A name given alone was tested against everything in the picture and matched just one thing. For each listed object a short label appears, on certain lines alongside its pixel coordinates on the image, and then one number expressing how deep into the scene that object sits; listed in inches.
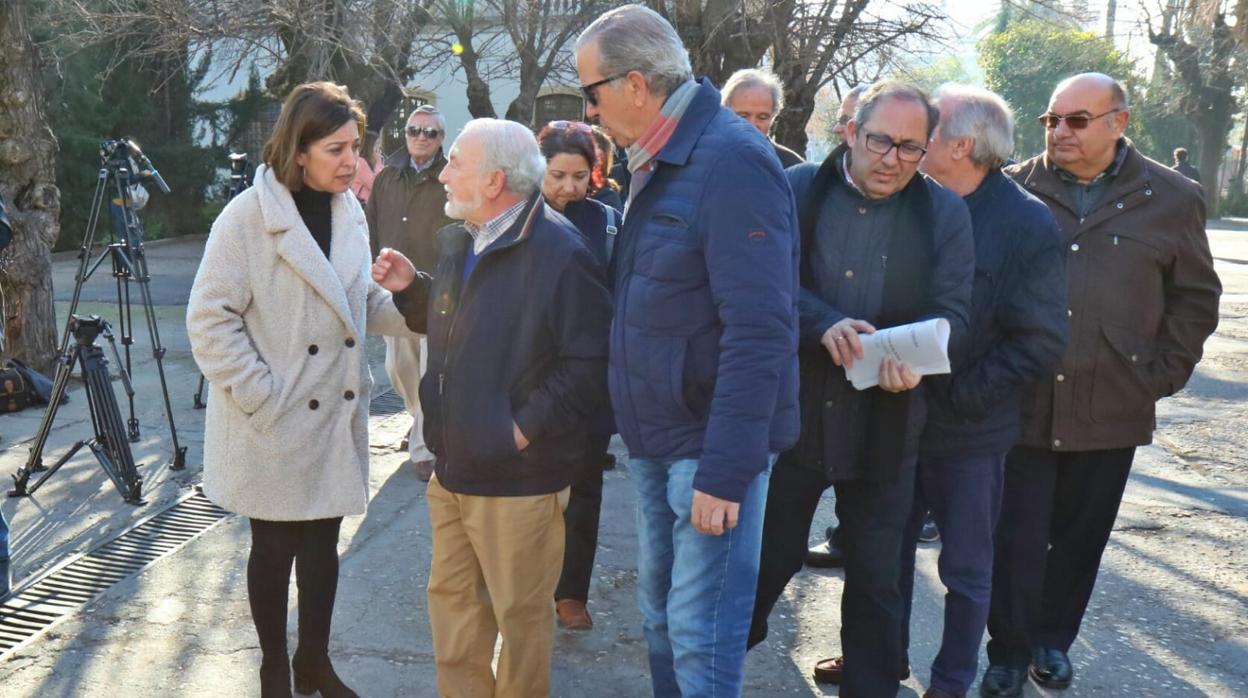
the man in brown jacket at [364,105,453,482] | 240.4
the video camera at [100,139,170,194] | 234.4
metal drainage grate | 160.6
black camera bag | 279.4
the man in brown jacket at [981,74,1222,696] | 142.1
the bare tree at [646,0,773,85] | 411.5
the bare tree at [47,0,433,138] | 428.8
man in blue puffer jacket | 98.7
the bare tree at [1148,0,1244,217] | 1273.4
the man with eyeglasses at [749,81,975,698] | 116.6
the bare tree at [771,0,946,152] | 412.5
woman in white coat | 124.4
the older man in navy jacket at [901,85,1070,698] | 128.0
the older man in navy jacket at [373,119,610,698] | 115.1
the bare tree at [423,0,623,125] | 479.1
